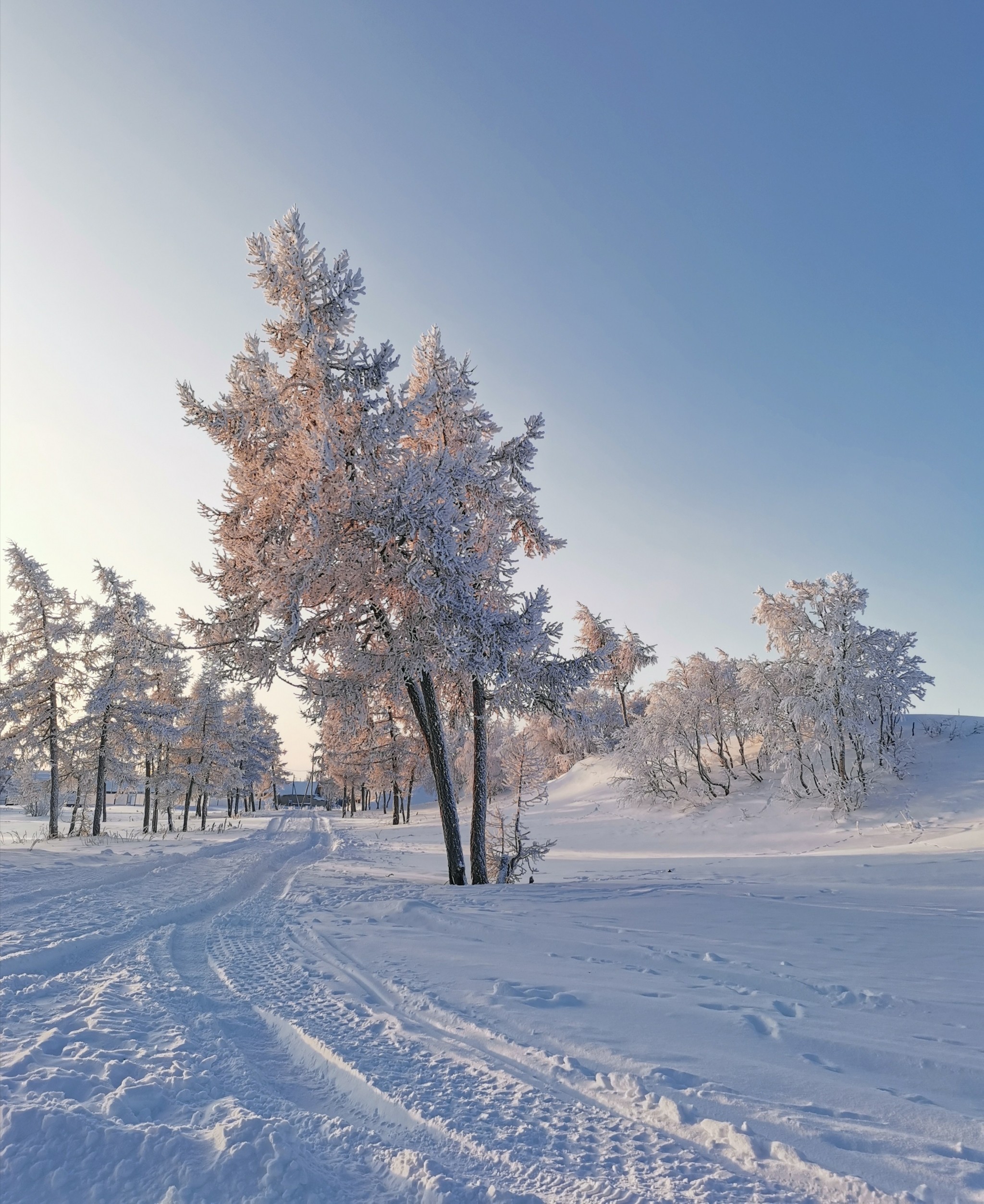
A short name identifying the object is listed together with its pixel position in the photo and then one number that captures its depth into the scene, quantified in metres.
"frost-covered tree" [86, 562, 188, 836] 27.59
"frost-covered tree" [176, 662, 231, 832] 40.66
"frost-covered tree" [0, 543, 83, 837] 26.56
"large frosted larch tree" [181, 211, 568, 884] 10.03
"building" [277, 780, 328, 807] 105.81
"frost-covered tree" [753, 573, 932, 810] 22.84
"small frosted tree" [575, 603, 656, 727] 42.94
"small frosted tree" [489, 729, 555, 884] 12.83
